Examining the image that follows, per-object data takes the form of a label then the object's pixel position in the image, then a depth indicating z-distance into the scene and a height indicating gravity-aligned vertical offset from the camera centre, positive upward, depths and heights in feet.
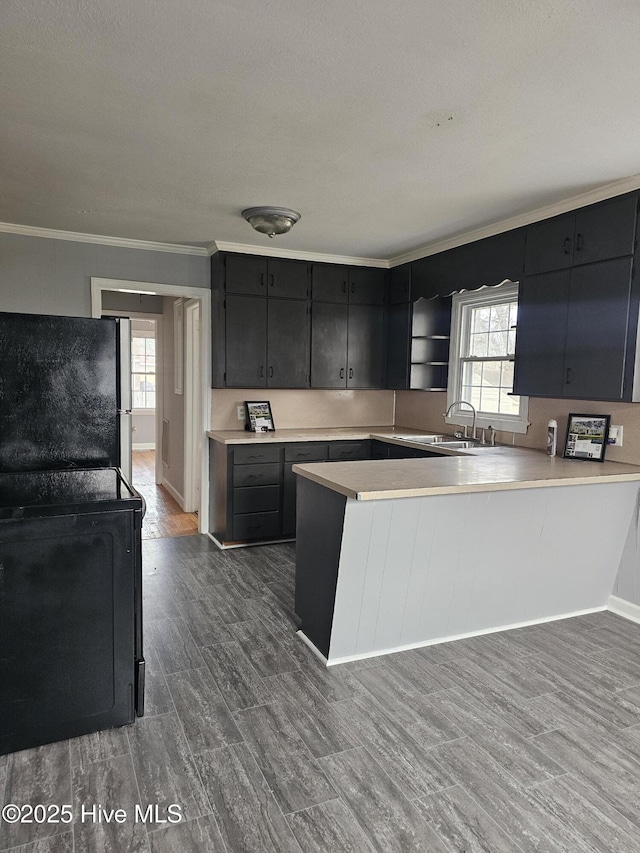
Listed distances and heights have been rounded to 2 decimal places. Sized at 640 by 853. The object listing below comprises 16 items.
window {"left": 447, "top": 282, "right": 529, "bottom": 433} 14.05 +0.59
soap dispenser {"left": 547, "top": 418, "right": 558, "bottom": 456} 12.03 -1.20
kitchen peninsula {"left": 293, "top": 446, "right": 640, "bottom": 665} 8.58 -2.79
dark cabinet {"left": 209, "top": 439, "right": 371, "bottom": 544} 14.53 -3.02
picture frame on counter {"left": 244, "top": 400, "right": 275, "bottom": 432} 16.02 -1.24
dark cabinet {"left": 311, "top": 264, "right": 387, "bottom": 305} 16.25 +2.72
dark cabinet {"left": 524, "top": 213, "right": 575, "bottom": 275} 11.08 +2.79
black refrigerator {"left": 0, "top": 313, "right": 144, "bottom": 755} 6.57 -2.67
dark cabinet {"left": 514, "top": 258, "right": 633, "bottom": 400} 10.19 +0.97
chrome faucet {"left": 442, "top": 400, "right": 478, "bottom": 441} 14.82 -0.76
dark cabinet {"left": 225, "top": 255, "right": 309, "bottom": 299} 15.14 +2.69
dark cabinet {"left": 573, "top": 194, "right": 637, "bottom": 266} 9.91 +2.80
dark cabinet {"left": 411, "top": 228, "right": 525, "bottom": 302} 12.45 +2.78
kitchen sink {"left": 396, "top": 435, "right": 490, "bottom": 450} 14.00 -1.66
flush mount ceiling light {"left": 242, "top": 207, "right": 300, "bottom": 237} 11.64 +3.25
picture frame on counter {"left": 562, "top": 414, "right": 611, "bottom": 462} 11.22 -1.13
